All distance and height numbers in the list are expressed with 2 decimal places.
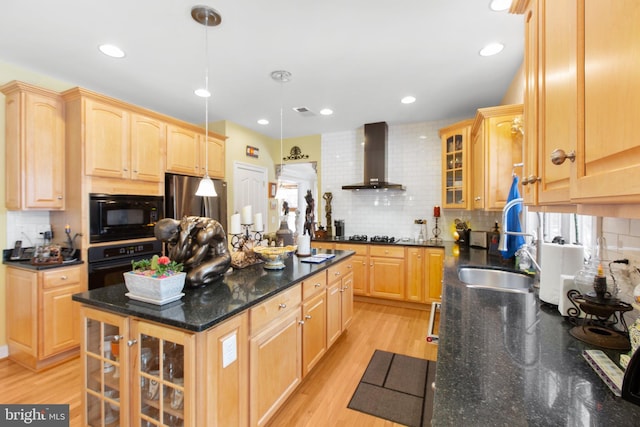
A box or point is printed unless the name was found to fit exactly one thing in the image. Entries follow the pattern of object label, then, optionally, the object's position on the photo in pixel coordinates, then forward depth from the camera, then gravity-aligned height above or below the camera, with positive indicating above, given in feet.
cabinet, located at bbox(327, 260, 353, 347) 8.35 -2.80
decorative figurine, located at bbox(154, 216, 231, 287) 5.48 -0.69
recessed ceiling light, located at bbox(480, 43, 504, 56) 7.47 +4.36
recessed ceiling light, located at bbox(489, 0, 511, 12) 5.84 +4.31
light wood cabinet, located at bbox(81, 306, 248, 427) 4.06 -2.51
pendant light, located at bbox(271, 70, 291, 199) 9.02 +4.37
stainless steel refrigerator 11.19 +0.50
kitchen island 4.09 -2.31
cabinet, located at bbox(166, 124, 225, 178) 11.30 +2.54
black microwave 8.96 -0.13
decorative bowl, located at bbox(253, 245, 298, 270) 6.96 -1.07
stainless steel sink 7.09 -1.72
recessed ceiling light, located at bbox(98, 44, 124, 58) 7.52 +4.37
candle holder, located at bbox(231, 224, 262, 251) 7.74 -0.75
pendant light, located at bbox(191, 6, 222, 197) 6.15 +4.34
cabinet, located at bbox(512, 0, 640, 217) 1.51 +0.74
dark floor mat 6.37 -4.47
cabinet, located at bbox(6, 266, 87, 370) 7.88 -2.95
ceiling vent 12.22 +4.43
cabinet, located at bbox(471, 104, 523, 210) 8.42 +1.83
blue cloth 7.59 -0.31
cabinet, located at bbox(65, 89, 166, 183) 8.77 +2.50
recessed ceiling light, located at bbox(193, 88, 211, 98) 10.32 +4.40
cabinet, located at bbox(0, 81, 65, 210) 8.20 +1.91
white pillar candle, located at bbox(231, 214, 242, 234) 7.19 -0.31
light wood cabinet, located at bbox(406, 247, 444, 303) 12.21 -2.70
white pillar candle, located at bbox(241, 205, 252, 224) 7.25 -0.06
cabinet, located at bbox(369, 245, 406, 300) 12.87 -2.73
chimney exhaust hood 14.16 +2.78
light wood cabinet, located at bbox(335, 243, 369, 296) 13.46 -2.72
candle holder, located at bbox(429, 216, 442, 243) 13.84 -1.04
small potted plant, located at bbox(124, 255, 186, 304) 4.54 -1.13
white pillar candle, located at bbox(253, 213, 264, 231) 7.64 -0.30
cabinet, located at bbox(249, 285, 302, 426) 5.11 -2.84
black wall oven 8.78 -1.59
